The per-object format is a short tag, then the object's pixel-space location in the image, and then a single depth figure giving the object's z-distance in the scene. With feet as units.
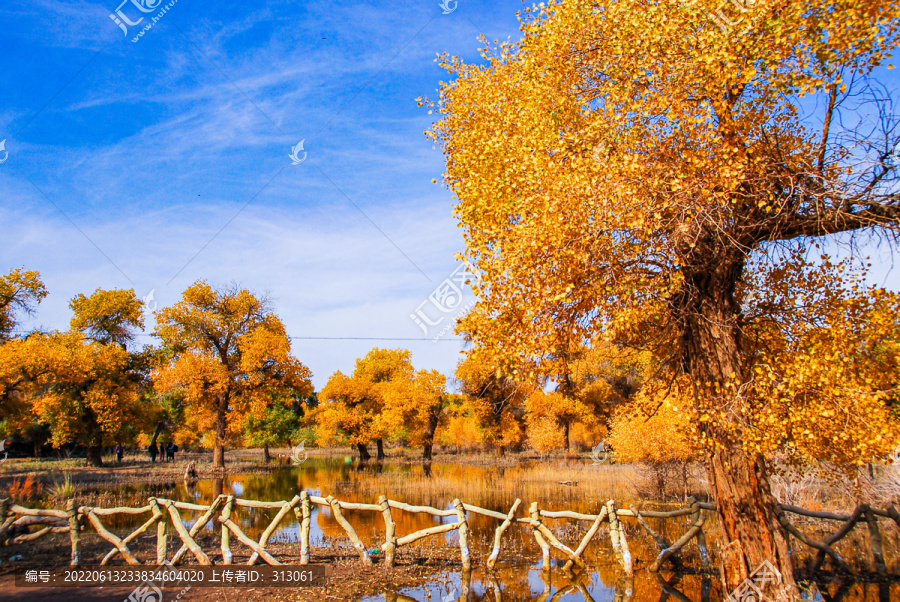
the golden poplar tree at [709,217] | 23.77
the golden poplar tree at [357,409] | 152.25
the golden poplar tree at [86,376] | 97.50
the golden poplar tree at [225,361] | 114.93
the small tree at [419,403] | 145.83
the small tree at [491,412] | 137.59
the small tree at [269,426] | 157.58
